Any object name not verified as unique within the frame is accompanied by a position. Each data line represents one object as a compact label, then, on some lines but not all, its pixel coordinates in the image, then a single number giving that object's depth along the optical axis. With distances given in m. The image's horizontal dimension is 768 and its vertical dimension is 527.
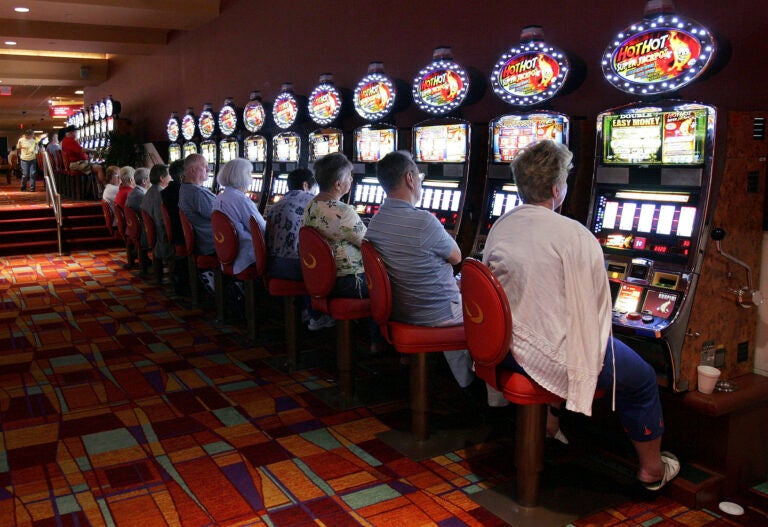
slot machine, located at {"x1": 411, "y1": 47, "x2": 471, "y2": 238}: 4.16
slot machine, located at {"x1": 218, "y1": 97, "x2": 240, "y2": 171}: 7.48
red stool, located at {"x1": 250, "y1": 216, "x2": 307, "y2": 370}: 4.37
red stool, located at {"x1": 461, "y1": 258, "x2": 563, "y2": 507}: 2.35
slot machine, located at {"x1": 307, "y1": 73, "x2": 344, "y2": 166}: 5.59
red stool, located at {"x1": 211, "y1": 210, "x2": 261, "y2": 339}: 4.70
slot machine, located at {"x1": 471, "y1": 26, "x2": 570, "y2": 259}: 3.46
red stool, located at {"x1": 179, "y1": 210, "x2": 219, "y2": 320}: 5.58
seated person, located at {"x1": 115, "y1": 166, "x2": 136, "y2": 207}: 7.93
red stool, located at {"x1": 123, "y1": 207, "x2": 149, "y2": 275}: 7.34
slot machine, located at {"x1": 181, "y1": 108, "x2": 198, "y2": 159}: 8.68
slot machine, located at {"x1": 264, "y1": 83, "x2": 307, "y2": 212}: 6.29
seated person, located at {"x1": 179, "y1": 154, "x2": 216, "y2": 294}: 5.65
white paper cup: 2.73
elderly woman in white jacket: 2.31
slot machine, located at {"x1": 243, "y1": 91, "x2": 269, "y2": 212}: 6.79
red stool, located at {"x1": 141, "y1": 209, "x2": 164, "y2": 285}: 6.60
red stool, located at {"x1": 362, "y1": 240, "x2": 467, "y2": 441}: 3.02
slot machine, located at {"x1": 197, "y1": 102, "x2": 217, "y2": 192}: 8.04
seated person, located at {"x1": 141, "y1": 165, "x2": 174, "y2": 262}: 6.66
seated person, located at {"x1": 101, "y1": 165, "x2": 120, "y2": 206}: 8.57
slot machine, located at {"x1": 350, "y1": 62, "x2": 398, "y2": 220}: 4.91
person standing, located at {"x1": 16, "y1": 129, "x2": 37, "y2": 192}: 16.75
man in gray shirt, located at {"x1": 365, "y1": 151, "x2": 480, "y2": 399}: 3.04
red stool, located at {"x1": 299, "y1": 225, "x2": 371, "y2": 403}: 3.58
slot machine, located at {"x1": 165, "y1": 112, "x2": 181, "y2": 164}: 9.35
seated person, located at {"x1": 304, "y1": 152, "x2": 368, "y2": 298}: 3.74
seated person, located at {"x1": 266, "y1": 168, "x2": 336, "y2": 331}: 4.31
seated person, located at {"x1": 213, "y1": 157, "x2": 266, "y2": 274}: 4.80
